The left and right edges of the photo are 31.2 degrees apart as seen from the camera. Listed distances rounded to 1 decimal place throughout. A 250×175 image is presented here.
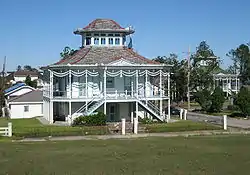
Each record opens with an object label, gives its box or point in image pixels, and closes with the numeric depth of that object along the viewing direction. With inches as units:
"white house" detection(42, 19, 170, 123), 1697.8
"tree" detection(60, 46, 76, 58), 3225.9
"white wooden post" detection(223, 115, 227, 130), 1566.2
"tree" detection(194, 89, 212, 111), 2362.3
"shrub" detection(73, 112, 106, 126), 1579.7
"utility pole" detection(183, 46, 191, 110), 2608.3
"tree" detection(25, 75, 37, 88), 4129.4
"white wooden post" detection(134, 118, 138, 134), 1466.5
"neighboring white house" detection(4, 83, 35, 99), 2640.3
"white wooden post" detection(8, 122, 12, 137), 1353.3
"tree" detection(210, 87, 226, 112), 2262.1
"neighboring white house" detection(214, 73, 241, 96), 3447.3
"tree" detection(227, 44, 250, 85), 3833.7
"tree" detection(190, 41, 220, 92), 2655.0
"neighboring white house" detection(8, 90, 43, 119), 2077.5
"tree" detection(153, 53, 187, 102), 2673.2
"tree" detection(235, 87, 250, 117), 1956.2
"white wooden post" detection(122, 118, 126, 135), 1441.2
